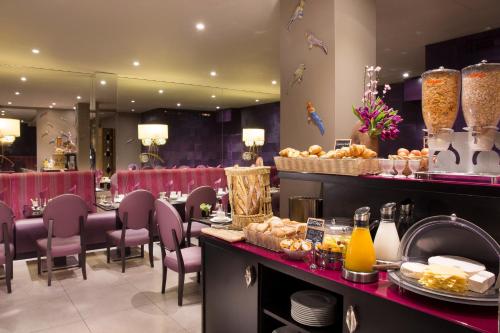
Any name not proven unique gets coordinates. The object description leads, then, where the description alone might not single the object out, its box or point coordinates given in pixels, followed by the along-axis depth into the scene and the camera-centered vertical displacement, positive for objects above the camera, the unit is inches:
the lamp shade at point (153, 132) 241.0 +18.9
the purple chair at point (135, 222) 179.9 -30.0
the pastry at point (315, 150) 77.3 +2.0
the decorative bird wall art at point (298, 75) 130.8 +29.9
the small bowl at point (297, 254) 63.2 -15.9
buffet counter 43.1 -20.2
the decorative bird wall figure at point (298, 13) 131.7 +52.1
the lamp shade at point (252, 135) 298.5 +20.0
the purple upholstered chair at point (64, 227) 160.4 -28.4
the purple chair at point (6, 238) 146.4 -29.9
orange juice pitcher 52.9 -12.6
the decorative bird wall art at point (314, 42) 121.8 +39.3
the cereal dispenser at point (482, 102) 47.2 +7.2
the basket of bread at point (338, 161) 64.9 -0.3
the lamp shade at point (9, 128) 237.8 +21.9
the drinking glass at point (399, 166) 64.5 -1.2
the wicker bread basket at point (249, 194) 85.7 -7.8
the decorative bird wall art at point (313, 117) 124.2 +14.3
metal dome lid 50.1 -11.8
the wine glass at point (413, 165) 62.8 -1.0
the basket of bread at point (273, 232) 69.1 -13.8
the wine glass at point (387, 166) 66.6 -1.2
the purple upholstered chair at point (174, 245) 133.9 -31.4
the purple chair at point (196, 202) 185.2 -20.8
